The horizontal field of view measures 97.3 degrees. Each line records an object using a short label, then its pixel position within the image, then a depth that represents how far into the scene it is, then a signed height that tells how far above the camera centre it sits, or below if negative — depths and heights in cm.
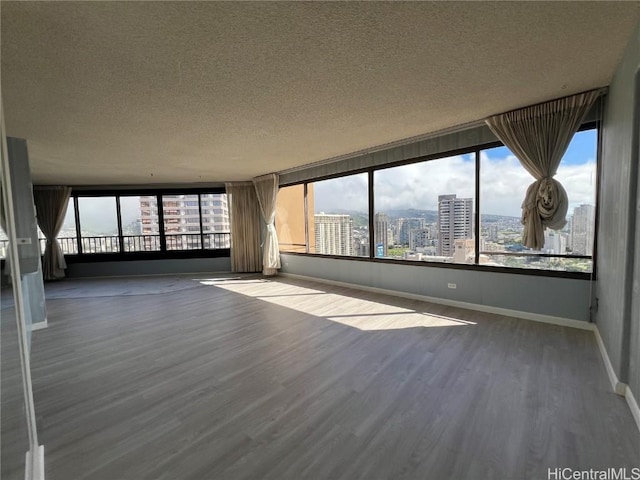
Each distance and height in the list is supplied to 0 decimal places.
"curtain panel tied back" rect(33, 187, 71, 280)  650 +26
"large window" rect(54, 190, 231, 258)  689 +11
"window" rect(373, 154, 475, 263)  372 +13
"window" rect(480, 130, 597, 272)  285 +9
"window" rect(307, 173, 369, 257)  502 +13
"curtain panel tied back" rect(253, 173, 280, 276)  643 +6
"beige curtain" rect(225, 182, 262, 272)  701 -4
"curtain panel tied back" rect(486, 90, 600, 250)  276 +72
